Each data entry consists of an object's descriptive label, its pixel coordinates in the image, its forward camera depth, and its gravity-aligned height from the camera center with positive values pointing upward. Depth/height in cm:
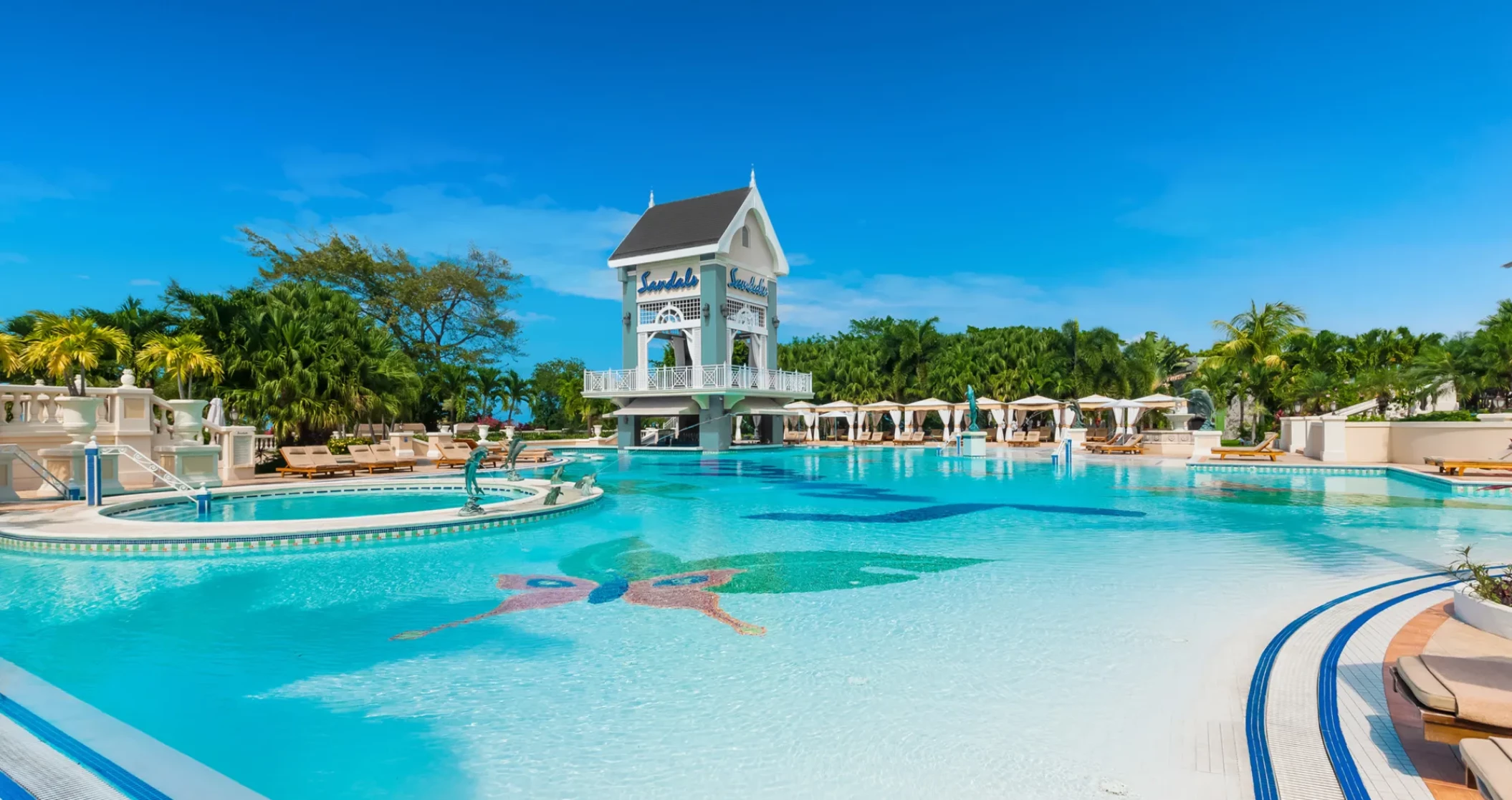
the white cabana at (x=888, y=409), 3712 +24
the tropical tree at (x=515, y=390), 4419 +144
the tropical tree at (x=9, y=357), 1427 +110
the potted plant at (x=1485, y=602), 471 -120
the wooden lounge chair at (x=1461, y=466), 1651 -115
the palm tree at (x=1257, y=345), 3284 +319
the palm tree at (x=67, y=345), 1488 +139
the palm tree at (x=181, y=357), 1878 +144
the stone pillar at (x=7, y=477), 1317 -105
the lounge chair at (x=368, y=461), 2027 -125
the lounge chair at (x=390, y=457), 2117 -120
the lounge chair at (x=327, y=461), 1938 -115
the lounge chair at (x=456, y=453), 2319 -119
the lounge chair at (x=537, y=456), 2772 -154
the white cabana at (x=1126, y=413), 3102 +1
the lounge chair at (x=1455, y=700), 305 -115
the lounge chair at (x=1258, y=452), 2212 -113
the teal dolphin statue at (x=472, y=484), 1145 -107
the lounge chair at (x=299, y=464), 1869 -120
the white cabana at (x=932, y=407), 3562 +33
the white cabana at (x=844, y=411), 3819 +15
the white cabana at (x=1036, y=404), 3434 +42
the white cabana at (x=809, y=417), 3775 -13
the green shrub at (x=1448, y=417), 1973 -11
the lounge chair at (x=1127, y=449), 2783 -128
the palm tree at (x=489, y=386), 4181 +160
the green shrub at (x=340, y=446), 2106 -84
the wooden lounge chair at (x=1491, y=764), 254 -121
